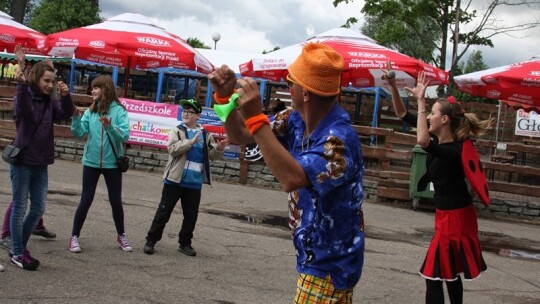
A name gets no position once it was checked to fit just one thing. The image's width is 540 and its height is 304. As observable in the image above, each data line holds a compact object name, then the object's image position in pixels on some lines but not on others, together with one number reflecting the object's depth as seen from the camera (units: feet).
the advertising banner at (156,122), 48.24
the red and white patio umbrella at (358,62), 42.19
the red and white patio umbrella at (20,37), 51.29
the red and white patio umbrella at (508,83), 35.94
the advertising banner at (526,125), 69.51
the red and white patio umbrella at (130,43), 44.96
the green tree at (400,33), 77.10
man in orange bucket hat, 9.67
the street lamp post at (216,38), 116.67
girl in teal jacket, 23.09
